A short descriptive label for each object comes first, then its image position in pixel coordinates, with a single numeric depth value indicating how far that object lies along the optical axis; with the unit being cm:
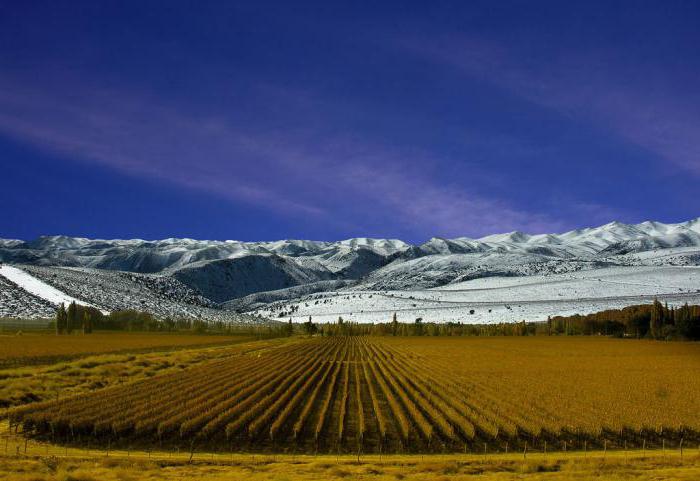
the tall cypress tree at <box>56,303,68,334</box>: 14000
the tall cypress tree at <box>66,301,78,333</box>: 14525
